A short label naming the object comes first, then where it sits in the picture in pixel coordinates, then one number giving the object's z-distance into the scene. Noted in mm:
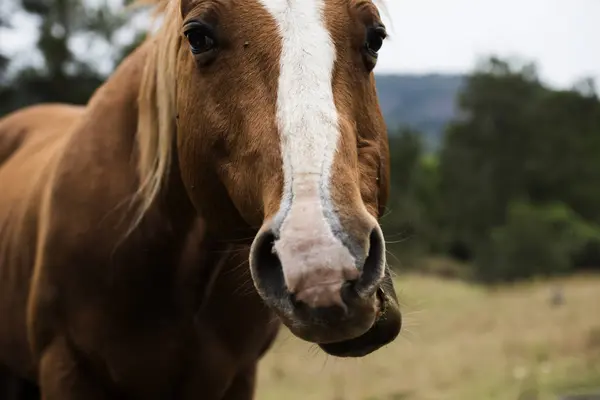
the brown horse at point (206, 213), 1813
